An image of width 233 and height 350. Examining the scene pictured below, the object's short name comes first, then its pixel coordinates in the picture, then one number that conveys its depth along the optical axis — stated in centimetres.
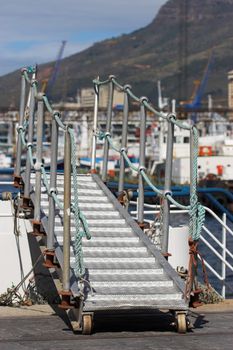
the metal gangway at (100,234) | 1117
